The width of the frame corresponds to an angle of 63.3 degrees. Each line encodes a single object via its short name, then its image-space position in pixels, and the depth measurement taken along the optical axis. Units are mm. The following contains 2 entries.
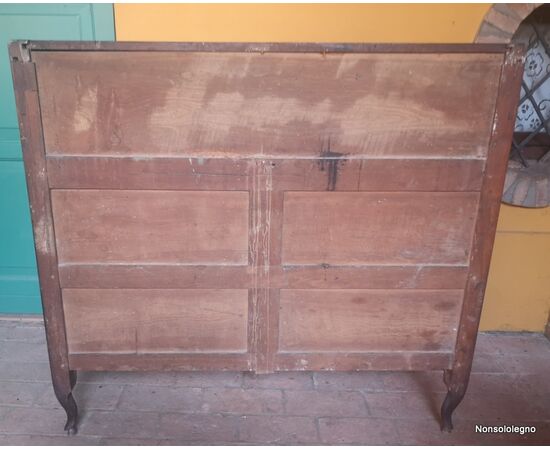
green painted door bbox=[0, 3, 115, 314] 2434
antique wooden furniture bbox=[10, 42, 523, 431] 1570
